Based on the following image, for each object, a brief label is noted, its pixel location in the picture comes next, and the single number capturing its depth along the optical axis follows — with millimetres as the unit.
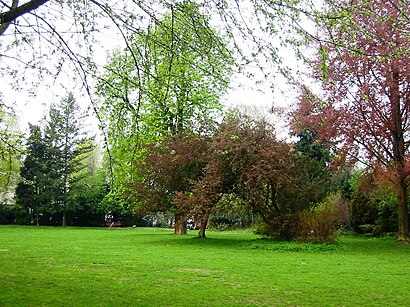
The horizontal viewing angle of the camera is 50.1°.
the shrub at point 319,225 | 16391
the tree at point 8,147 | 7239
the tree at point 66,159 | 36625
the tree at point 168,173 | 17984
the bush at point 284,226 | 17031
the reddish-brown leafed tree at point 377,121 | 15770
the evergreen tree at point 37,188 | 35688
